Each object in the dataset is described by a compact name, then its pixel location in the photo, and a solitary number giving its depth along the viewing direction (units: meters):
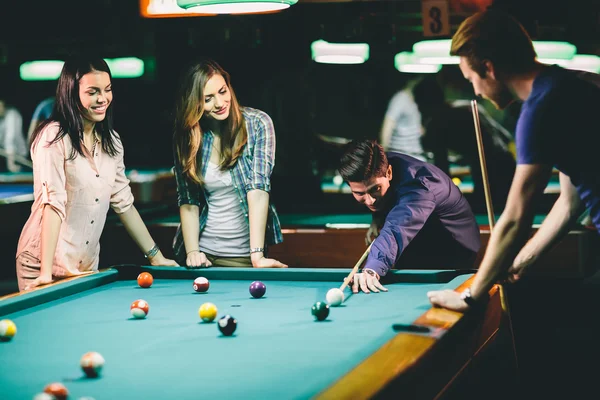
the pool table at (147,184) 8.25
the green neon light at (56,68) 9.01
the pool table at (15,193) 6.27
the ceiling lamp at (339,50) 7.78
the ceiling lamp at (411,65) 8.38
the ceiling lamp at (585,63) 8.47
